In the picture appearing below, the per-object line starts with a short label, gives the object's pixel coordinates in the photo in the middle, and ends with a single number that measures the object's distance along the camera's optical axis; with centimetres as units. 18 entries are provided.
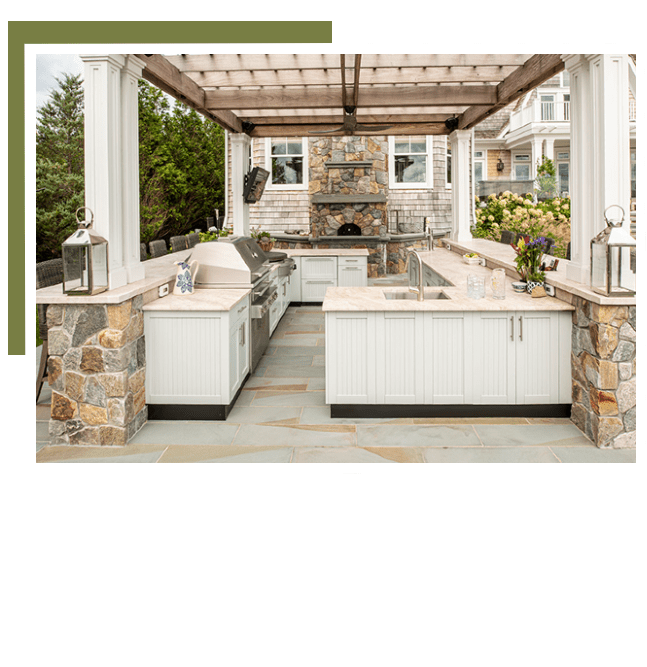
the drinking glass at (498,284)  476
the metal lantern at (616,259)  396
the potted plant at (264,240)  1094
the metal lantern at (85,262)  404
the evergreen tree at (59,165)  1316
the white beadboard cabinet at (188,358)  466
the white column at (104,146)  420
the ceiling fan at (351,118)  632
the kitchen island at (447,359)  462
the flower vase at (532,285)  488
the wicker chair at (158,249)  940
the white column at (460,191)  1002
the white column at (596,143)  403
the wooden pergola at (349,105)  414
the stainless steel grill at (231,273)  582
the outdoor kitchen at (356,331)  408
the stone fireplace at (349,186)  1454
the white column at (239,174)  998
